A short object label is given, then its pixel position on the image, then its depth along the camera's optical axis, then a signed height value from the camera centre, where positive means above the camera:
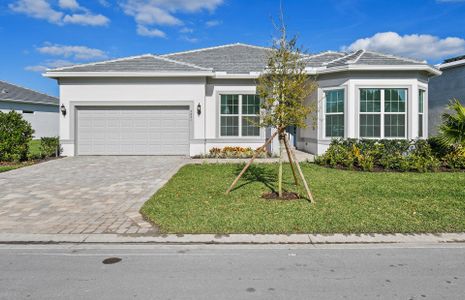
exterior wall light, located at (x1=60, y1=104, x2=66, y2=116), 15.92 +1.71
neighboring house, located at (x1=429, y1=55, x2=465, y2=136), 17.46 +3.16
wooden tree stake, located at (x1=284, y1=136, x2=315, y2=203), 7.22 -1.05
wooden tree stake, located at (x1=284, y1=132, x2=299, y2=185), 7.86 -0.02
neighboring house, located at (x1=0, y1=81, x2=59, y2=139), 29.84 +3.65
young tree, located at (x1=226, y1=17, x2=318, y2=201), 7.41 +1.25
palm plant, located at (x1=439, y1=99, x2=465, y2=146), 11.33 +0.62
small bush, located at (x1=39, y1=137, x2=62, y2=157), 15.09 -0.03
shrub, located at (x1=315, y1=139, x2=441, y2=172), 11.57 -0.30
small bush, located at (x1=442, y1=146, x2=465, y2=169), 11.76 -0.40
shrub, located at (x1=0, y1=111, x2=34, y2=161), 13.73 +0.37
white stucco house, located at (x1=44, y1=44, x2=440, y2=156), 14.66 +1.96
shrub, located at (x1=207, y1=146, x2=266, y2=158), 15.70 -0.24
